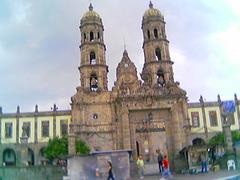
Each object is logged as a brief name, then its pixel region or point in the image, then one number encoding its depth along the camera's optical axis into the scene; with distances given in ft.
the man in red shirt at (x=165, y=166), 54.45
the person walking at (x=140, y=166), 65.08
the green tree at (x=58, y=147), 97.97
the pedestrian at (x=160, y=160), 64.40
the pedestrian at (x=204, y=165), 68.43
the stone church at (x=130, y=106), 101.97
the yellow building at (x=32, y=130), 130.06
